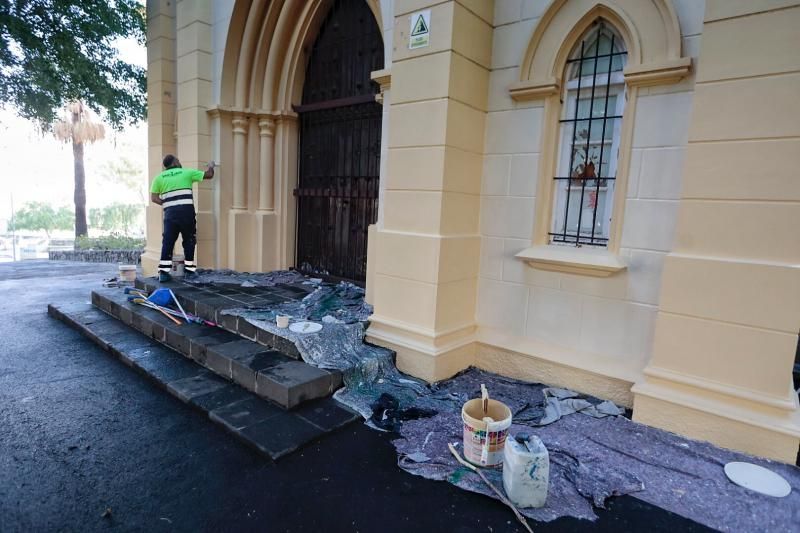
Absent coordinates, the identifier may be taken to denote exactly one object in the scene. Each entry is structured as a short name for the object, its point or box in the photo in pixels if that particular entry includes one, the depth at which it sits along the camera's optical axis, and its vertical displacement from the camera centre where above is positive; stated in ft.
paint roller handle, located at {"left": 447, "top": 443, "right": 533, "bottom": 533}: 6.44 -4.24
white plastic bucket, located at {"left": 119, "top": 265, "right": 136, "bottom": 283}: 19.72 -3.23
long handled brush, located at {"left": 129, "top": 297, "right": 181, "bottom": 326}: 14.05 -3.50
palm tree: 49.33 +7.16
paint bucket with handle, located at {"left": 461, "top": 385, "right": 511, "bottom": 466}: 7.51 -3.73
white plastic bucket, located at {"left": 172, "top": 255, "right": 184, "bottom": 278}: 18.80 -2.78
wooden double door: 16.65 +2.65
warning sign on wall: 10.66 +4.49
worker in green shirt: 17.70 +0.03
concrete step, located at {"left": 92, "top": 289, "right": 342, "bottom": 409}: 9.72 -3.74
